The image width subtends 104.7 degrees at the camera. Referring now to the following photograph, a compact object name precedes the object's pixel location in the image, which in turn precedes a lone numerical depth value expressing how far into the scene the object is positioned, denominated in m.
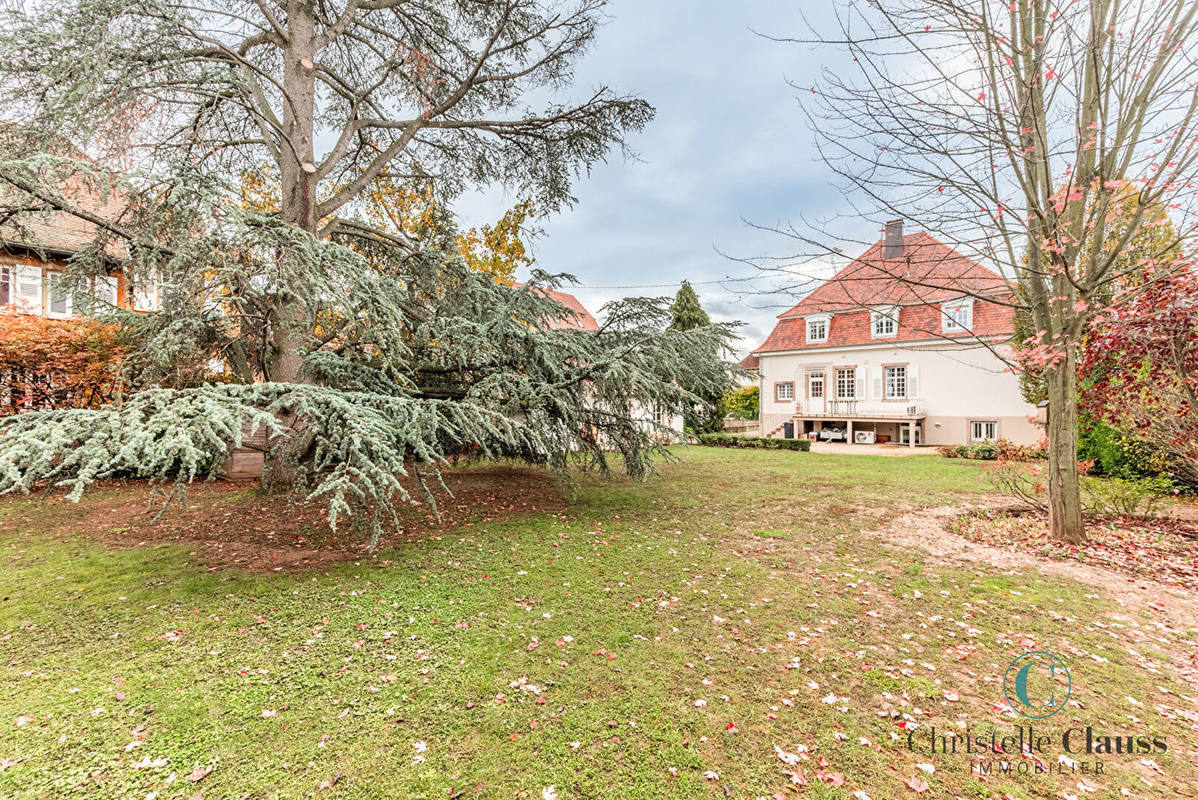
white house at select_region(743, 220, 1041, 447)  16.69
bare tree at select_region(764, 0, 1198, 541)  4.82
